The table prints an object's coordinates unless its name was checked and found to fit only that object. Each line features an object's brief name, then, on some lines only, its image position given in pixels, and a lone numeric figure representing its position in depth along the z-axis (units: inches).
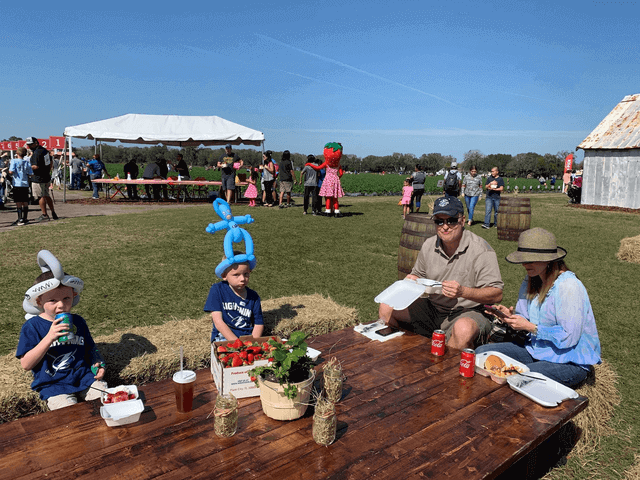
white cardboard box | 98.1
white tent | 741.9
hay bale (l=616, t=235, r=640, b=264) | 362.6
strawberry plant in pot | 89.7
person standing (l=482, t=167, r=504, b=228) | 504.4
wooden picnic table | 76.3
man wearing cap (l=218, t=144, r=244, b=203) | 650.3
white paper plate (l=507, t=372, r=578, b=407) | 102.6
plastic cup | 92.7
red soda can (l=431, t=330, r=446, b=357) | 126.0
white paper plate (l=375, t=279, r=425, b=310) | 129.6
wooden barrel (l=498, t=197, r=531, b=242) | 434.6
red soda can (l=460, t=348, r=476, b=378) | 112.3
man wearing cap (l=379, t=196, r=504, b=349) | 146.2
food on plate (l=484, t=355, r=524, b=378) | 114.0
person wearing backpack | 544.4
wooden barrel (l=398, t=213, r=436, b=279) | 225.8
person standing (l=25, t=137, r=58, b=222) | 446.9
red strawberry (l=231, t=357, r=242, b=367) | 99.3
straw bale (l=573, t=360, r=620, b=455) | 127.8
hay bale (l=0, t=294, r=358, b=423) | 115.4
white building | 812.6
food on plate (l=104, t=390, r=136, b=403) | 94.9
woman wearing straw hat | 124.3
